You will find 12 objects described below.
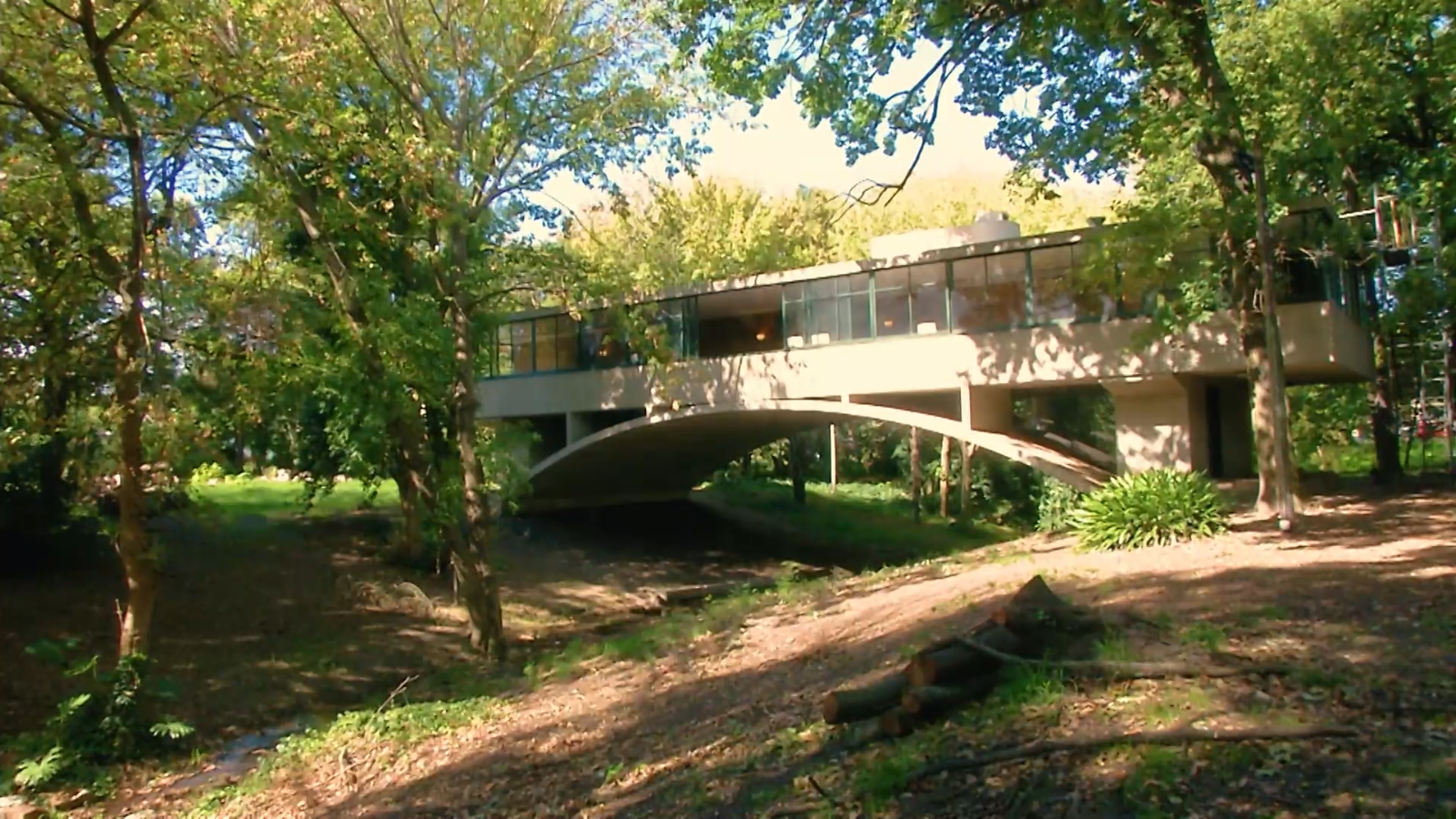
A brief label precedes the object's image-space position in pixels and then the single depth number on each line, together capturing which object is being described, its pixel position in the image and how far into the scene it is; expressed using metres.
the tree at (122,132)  11.02
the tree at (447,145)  13.84
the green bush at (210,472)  12.58
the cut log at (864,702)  6.81
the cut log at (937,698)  6.45
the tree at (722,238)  31.03
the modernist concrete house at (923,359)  20.41
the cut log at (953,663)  6.61
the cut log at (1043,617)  7.05
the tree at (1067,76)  13.47
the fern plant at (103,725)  11.49
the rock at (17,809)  9.81
